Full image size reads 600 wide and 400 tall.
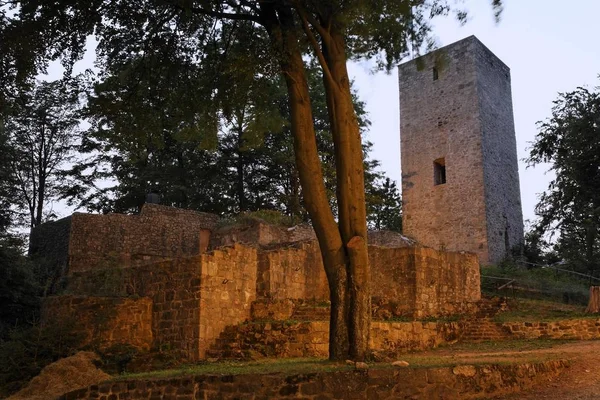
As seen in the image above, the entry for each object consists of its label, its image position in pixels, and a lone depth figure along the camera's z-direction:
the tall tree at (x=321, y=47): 9.59
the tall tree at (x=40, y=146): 29.20
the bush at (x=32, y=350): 12.35
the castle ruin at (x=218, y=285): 13.70
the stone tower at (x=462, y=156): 29.09
